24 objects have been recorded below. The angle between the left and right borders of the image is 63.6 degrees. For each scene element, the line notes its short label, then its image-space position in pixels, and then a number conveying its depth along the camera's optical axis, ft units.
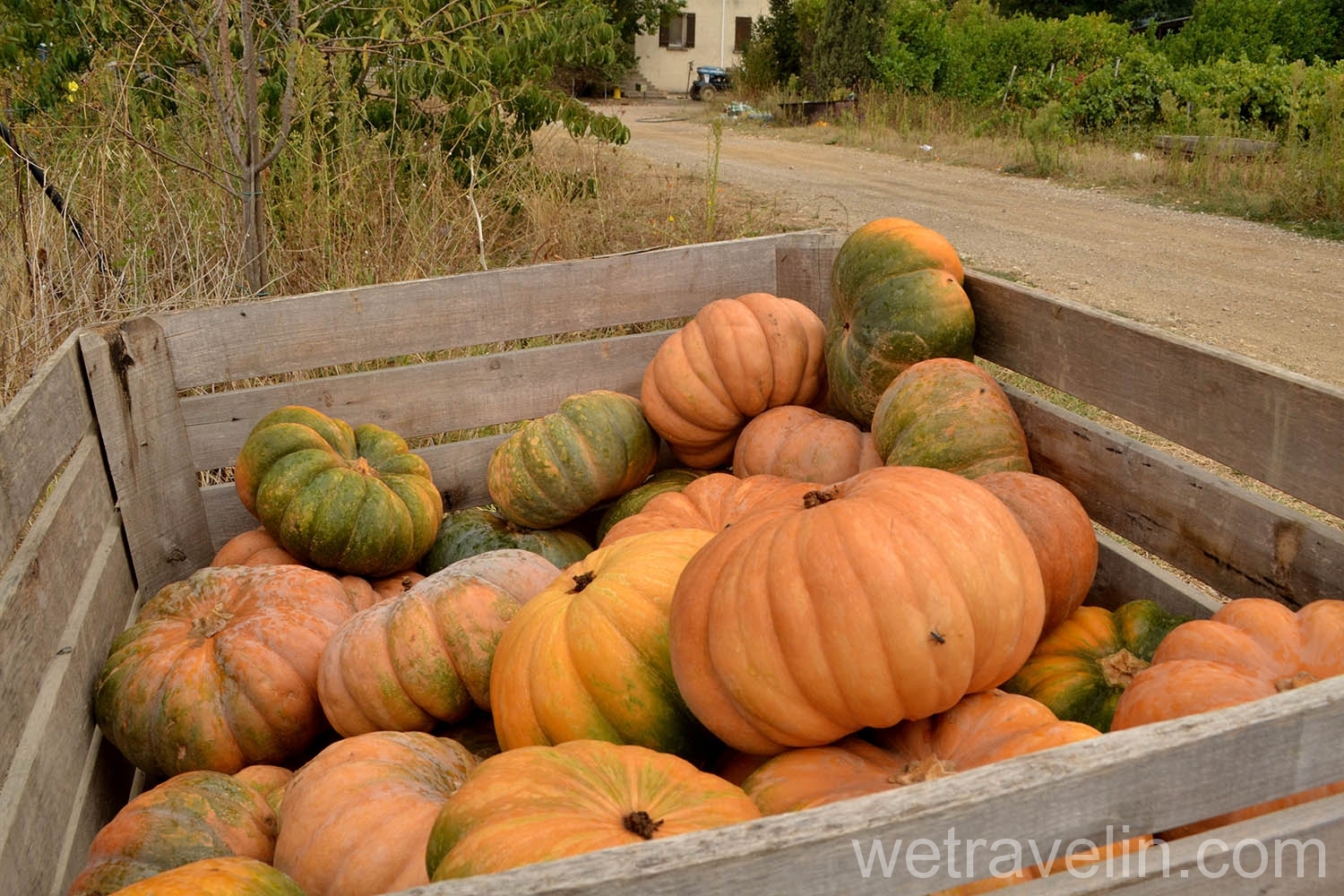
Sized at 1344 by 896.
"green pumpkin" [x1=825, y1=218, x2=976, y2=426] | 10.26
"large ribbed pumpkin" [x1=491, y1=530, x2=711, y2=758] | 6.45
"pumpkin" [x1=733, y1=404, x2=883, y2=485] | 10.11
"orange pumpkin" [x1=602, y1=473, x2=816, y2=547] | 9.32
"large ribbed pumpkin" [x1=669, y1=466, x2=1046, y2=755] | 5.49
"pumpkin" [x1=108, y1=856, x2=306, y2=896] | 4.66
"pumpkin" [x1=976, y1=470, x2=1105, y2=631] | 7.72
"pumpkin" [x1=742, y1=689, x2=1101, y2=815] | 5.40
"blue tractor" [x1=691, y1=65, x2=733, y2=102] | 106.73
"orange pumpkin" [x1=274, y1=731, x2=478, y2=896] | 5.89
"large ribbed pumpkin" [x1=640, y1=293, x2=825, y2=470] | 11.02
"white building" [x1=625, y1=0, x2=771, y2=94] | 126.52
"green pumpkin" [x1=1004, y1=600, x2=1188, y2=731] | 7.02
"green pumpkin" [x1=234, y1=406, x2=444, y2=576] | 9.62
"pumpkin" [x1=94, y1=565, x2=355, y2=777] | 7.71
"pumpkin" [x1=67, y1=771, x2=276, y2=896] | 6.22
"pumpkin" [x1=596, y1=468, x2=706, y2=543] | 10.77
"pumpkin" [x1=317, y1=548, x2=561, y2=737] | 7.73
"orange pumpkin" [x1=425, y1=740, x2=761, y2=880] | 4.51
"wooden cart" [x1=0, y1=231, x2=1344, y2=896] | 3.59
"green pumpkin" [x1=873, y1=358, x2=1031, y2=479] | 9.03
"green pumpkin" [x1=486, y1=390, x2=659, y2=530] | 10.71
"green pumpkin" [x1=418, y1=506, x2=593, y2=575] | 10.66
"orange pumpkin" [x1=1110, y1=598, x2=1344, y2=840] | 5.90
